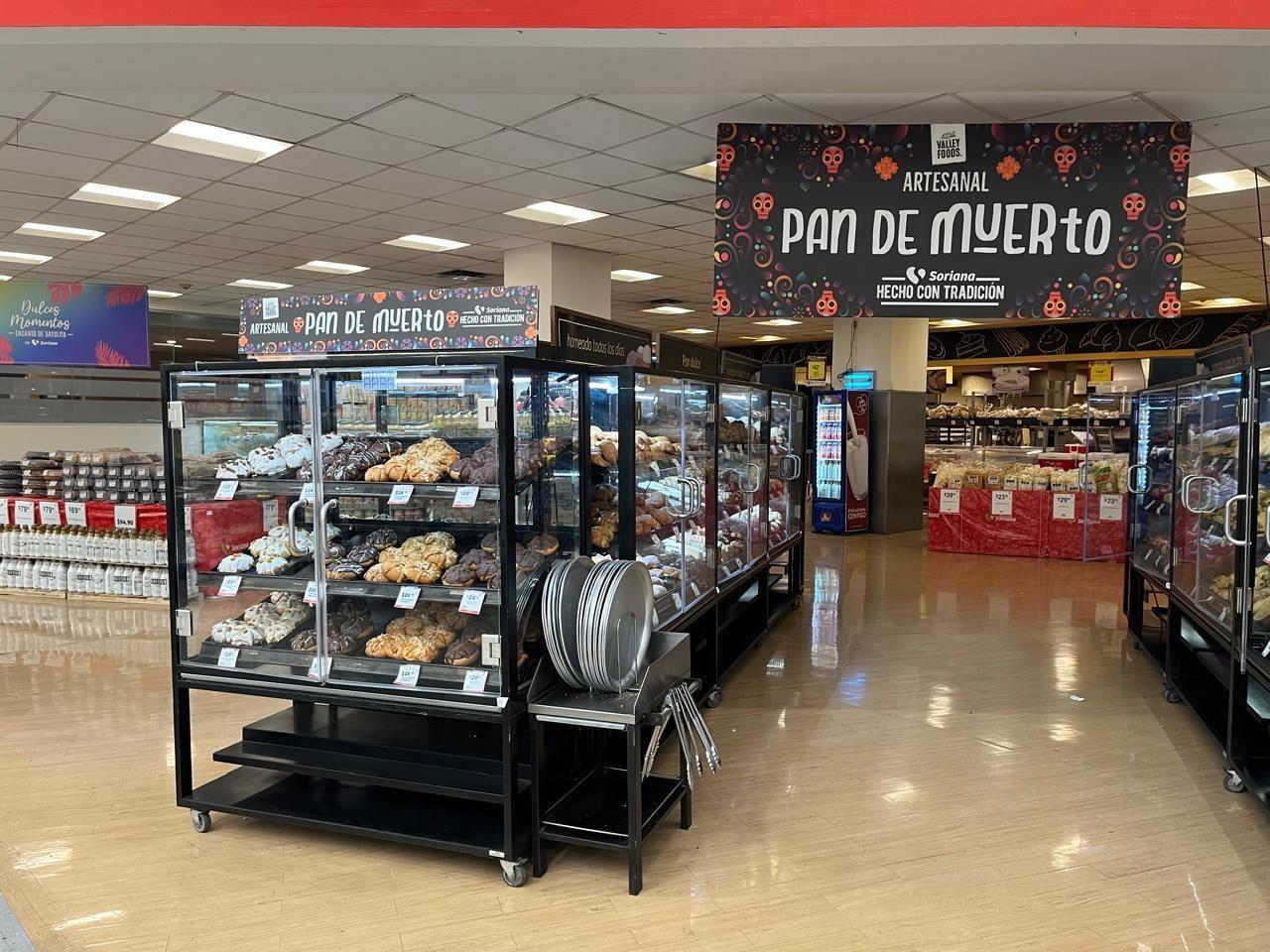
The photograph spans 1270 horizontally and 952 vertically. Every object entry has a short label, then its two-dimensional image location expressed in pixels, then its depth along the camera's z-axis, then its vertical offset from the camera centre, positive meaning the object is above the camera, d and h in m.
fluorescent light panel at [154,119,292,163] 5.35 +1.75
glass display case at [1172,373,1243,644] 4.30 -0.36
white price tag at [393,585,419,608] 3.29 -0.60
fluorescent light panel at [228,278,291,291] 10.50 +1.72
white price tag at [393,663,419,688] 3.29 -0.89
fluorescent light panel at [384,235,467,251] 8.30 +1.74
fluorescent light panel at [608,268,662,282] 10.16 +1.75
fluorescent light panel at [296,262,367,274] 9.50 +1.72
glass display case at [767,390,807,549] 7.38 -0.33
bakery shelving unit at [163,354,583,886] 3.23 -0.60
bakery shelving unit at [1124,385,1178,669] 5.85 -0.58
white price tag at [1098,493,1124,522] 9.87 -0.85
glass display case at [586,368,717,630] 4.04 -0.24
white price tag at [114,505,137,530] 7.90 -0.73
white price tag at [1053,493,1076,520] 10.03 -0.85
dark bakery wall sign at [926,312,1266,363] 13.58 +1.47
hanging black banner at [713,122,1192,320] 4.27 +0.99
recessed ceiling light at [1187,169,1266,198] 6.12 +1.68
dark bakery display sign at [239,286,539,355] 3.32 +0.41
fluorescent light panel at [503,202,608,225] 7.31 +1.76
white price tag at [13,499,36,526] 8.40 -0.73
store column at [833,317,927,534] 12.54 +0.30
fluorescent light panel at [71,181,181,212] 6.64 +1.75
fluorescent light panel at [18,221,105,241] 7.79 +1.74
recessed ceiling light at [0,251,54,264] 9.01 +1.74
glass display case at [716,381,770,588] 5.97 -0.34
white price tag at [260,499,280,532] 3.80 -0.35
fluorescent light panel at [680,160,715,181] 6.04 +1.73
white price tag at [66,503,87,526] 8.11 -0.73
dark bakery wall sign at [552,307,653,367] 4.70 +0.50
